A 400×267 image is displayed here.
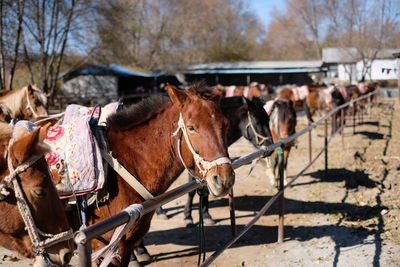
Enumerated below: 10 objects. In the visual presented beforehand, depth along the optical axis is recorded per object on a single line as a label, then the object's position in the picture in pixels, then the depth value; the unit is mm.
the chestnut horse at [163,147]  2800
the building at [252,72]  34219
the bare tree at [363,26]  20795
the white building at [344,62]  30392
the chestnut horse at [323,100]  15523
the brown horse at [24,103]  7207
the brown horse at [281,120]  8273
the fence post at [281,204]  4578
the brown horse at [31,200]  2012
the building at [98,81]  25047
